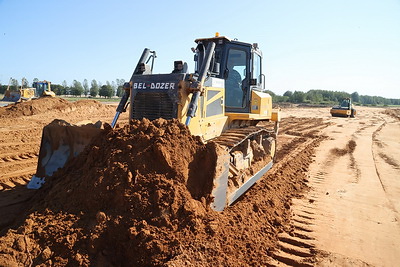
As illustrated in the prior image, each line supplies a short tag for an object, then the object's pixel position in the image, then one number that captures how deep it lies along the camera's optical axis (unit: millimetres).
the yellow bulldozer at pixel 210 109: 4449
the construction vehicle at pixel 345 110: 28859
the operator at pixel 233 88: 6286
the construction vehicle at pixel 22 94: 25072
